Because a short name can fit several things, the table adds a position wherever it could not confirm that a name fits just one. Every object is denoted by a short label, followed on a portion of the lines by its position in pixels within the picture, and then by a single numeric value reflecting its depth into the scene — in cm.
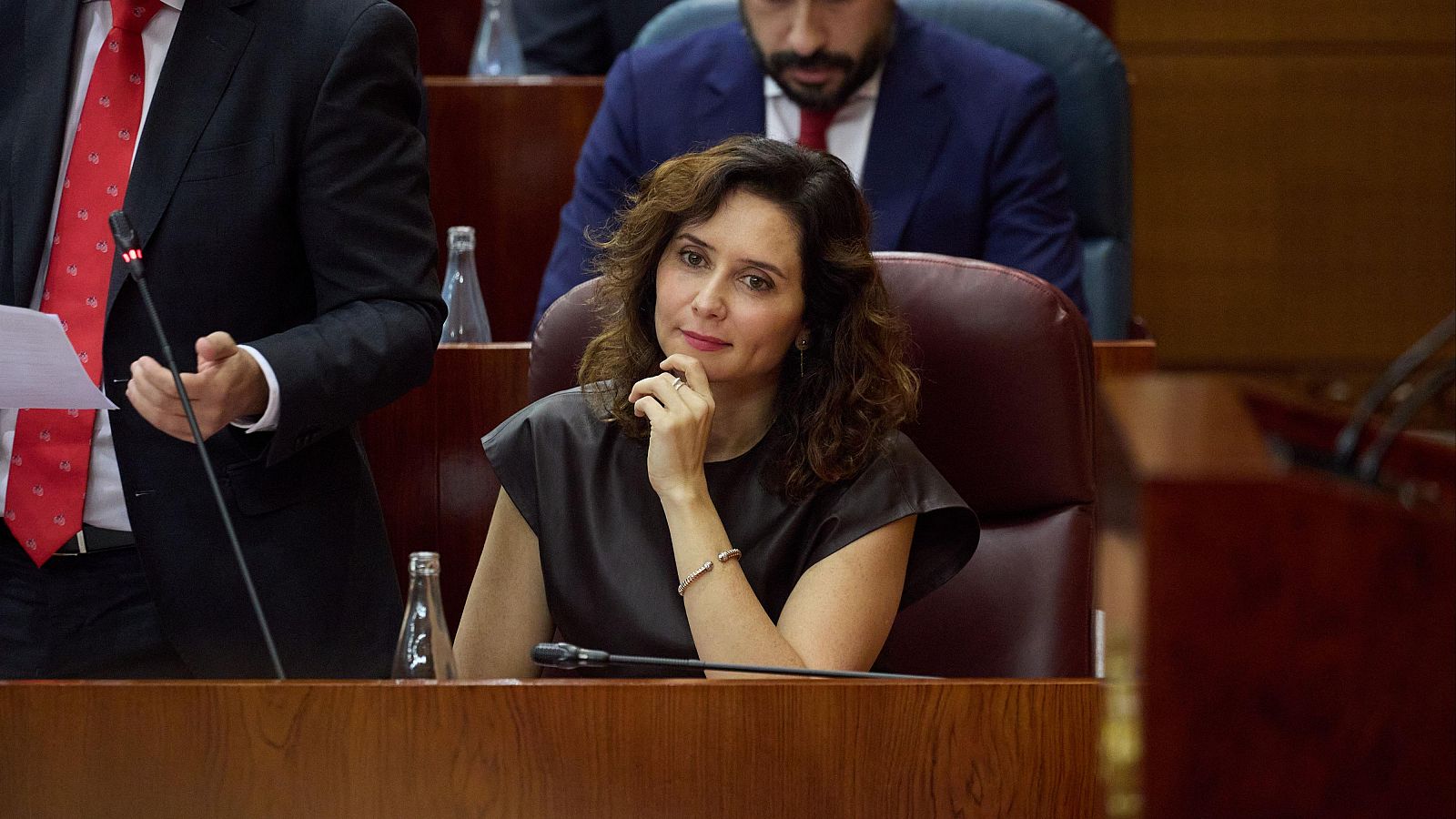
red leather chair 843
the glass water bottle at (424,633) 788
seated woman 833
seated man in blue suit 949
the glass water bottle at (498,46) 1111
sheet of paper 796
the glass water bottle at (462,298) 911
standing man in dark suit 819
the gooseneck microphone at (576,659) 785
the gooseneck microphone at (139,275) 783
